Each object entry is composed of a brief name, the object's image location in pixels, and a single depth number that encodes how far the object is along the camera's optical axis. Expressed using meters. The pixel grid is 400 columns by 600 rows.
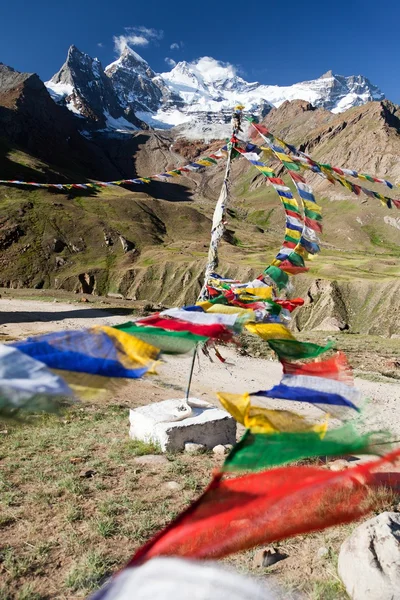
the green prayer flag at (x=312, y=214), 8.26
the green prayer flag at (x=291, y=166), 9.84
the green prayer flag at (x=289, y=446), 2.75
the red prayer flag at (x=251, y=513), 2.55
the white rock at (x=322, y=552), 4.25
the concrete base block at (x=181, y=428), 7.27
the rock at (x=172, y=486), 5.92
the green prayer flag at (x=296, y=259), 6.76
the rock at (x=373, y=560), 3.41
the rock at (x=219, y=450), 7.28
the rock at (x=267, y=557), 4.09
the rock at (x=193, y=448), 7.25
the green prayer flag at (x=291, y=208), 8.32
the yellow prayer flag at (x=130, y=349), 3.15
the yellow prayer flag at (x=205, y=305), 4.22
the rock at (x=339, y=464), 6.21
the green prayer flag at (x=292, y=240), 7.46
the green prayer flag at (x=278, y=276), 6.09
